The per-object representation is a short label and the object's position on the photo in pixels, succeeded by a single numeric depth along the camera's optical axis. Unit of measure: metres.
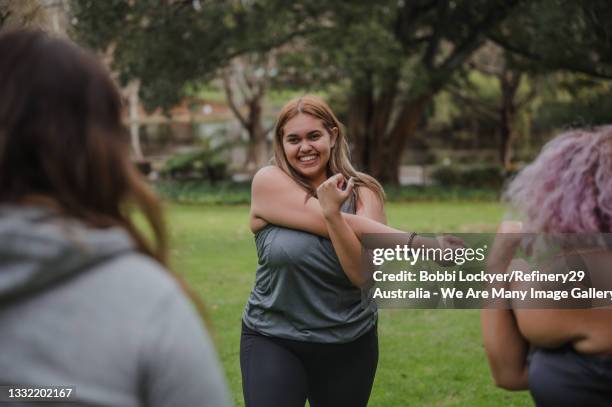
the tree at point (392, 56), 21.27
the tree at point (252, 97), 31.75
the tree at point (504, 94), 33.38
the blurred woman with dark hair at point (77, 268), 1.41
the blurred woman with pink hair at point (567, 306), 2.08
